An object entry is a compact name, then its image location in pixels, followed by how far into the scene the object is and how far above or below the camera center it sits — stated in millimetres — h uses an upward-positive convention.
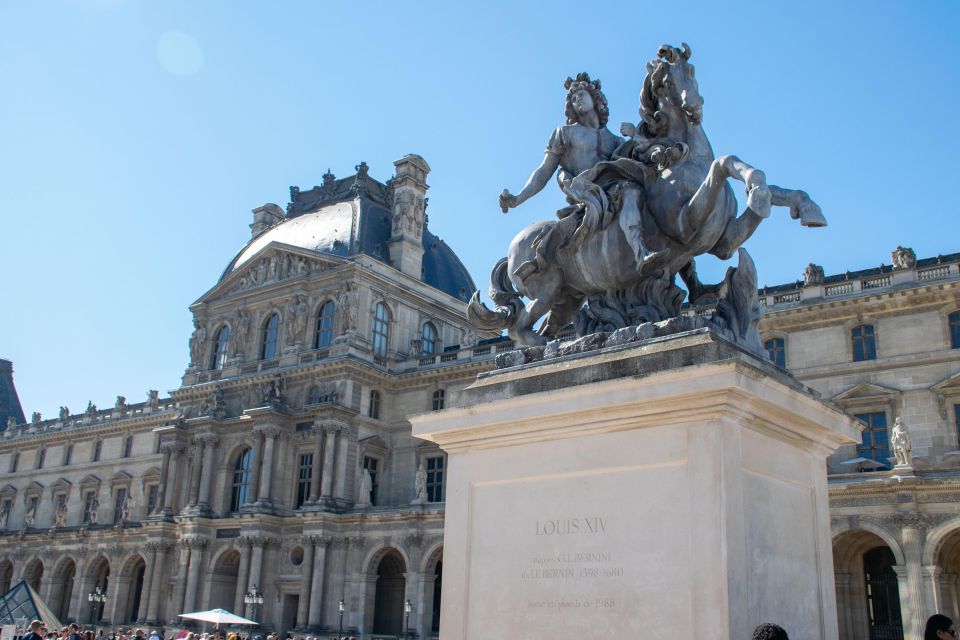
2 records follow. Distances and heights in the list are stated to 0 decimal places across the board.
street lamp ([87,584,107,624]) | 48469 -221
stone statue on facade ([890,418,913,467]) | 29906 +5261
